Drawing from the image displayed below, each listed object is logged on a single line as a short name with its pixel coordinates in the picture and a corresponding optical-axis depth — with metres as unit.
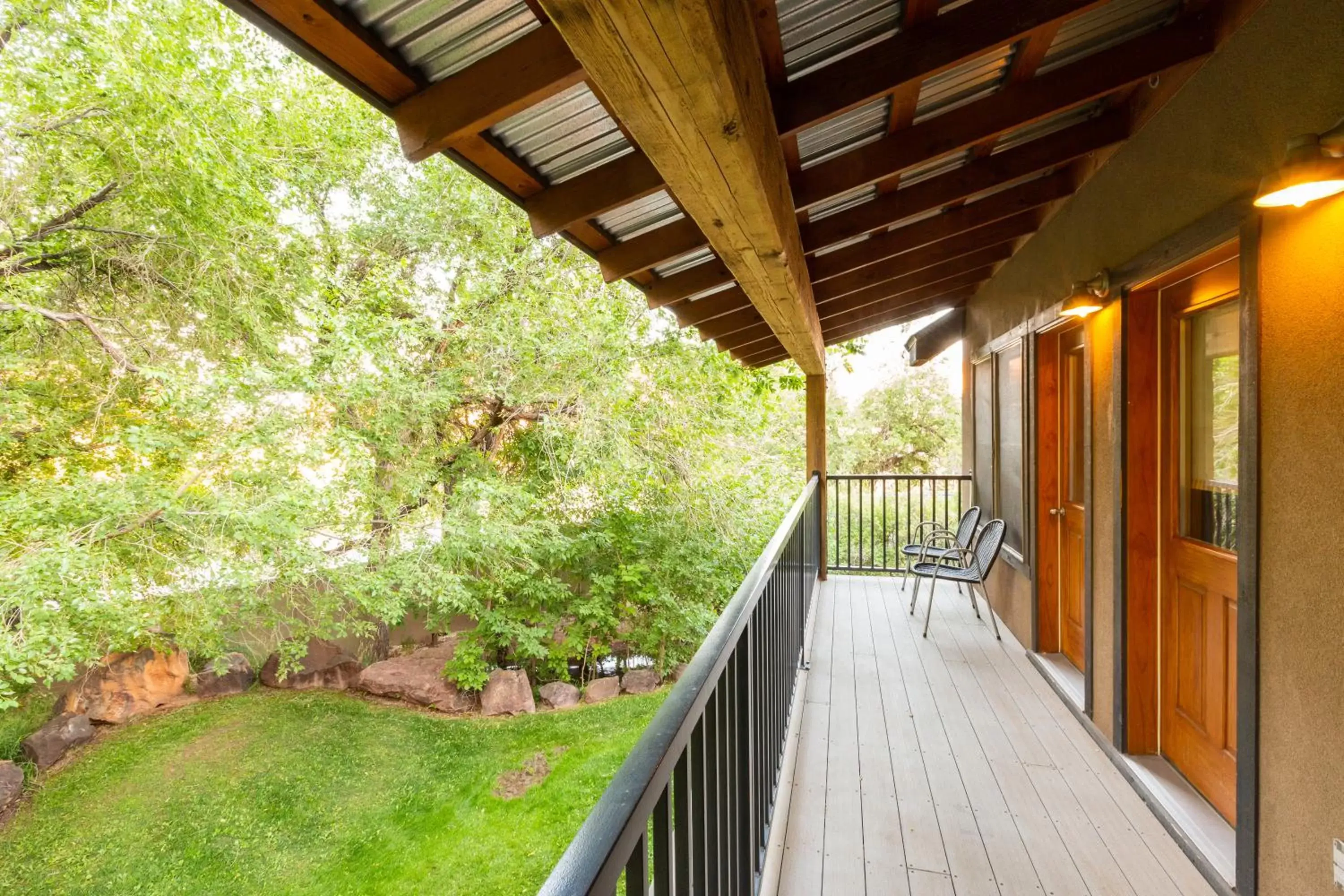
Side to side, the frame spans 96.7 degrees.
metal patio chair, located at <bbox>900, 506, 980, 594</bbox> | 4.45
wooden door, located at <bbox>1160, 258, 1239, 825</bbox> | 1.91
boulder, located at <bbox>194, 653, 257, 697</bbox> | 6.62
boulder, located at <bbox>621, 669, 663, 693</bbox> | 6.78
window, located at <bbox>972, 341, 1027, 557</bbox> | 3.68
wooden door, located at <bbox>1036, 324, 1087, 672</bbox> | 3.15
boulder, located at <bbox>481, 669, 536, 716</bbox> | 6.35
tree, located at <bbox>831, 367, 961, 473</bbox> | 12.73
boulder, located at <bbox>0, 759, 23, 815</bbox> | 5.04
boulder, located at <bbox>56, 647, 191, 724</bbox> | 6.01
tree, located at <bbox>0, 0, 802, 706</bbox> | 4.28
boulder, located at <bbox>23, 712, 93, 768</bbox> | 5.52
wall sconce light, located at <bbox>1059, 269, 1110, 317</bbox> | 2.40
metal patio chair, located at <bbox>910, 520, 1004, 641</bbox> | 3.71
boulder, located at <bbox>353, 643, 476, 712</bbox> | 6.45
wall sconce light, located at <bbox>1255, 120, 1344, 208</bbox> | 1.16
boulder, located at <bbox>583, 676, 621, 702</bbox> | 6.63
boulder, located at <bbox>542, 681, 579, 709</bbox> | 6.52
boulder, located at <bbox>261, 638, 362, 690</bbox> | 6.78
